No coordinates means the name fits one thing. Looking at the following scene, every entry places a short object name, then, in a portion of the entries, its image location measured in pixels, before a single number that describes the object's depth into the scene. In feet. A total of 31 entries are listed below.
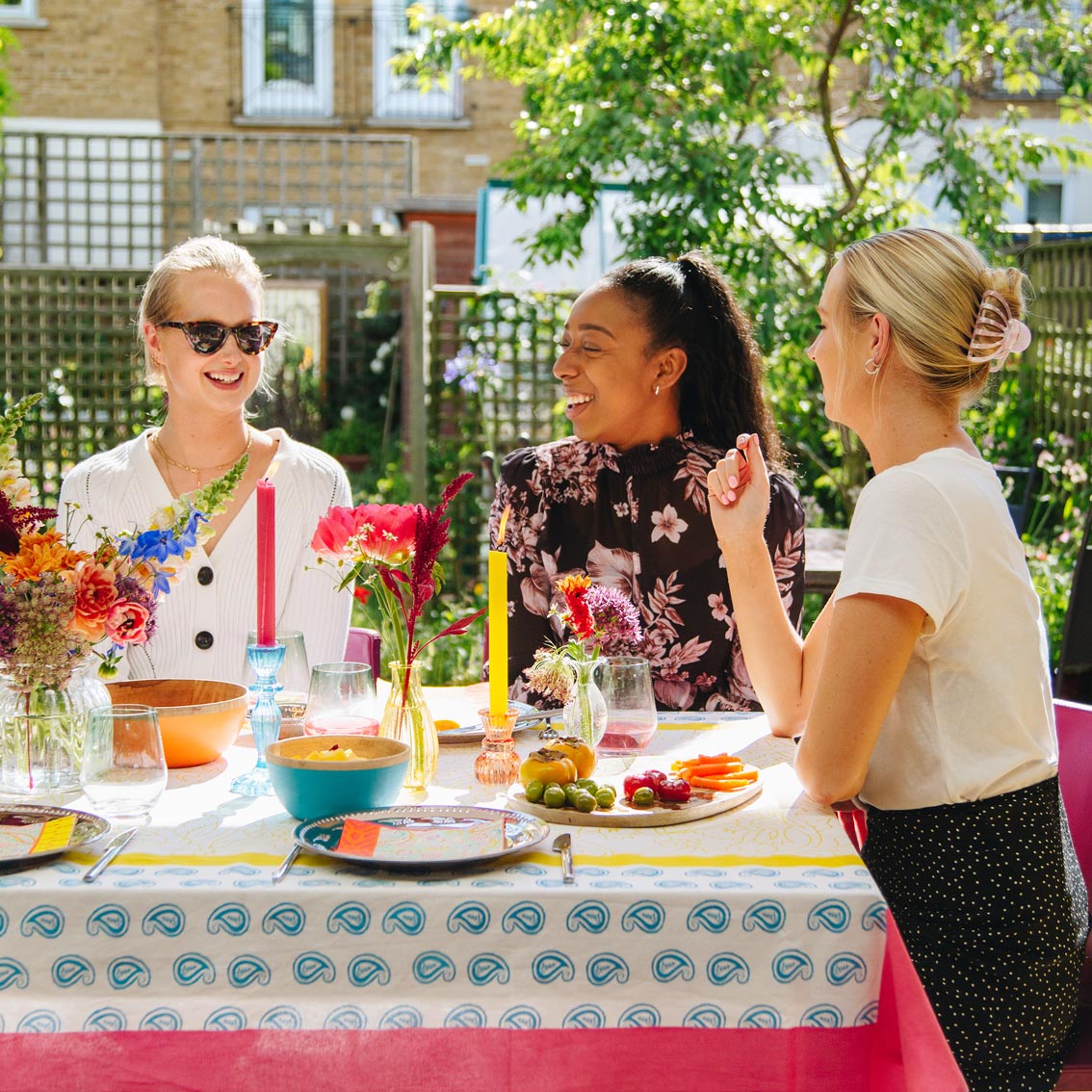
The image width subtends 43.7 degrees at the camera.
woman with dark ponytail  8.89
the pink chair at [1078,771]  7.51
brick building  45.62
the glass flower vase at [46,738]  5.69
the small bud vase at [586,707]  6.21
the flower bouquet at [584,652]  6.22
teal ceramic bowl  5.38
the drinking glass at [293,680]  6.45
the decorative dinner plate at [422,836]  4.84
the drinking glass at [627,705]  6.29
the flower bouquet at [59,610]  5.49
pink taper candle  6.11
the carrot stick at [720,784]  5.82
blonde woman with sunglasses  9.11
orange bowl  6.10
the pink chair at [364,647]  9.57
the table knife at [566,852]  4.77
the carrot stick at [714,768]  5.98
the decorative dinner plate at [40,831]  4.89
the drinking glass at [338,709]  5.92
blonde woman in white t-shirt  5.57
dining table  4.61
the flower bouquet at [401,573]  5.71
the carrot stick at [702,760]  6.04
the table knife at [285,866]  4.75
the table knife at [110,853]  4.75
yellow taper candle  6.04
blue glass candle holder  6.16
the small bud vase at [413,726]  5.98
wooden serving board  5.41
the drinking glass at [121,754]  5.26
